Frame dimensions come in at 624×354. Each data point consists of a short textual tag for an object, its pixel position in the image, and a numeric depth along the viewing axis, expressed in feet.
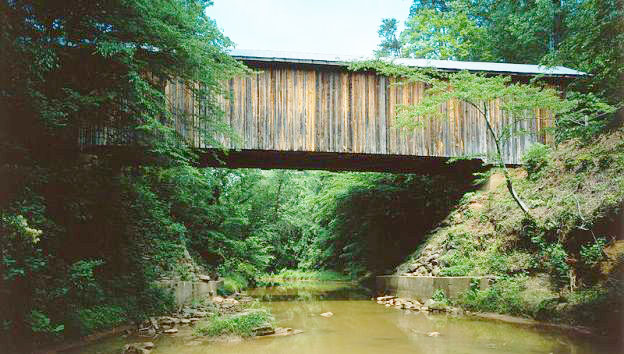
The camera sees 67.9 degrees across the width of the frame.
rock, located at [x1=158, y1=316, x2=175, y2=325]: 29.91
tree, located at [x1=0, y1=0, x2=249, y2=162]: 19.94
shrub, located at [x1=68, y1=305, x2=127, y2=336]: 23.29
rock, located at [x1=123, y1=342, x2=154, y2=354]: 21.02
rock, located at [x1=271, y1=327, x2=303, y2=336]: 26.97
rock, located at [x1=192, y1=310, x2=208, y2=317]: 33.25
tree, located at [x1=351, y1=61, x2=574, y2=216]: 32.50
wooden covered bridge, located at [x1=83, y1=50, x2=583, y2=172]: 44.96
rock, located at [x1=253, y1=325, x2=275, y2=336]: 26.61
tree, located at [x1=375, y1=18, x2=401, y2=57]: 152.87
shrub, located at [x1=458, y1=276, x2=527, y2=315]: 30.78
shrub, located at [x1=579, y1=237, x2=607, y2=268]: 27.20
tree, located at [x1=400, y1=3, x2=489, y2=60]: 87.59
